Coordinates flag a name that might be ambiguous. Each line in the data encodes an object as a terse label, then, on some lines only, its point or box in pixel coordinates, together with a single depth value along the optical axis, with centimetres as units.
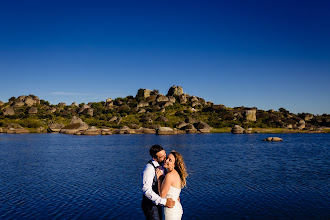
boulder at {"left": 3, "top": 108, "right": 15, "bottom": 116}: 14144
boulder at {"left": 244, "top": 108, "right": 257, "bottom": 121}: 14838
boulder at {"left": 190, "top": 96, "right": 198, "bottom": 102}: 18108
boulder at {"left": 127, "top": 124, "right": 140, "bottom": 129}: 11488
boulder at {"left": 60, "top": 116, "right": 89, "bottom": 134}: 10372
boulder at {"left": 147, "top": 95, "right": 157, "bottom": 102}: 18282
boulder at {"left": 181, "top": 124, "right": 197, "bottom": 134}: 11302
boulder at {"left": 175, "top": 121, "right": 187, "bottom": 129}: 11789
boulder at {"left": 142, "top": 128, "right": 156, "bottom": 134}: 11031
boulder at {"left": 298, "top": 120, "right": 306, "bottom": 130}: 13162
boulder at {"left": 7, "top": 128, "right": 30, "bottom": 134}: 10350
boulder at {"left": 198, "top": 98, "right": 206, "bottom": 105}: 18808
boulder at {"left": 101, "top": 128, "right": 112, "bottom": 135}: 10088
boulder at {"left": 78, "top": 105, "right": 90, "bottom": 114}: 15888
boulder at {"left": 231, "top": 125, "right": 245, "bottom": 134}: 10912
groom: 721
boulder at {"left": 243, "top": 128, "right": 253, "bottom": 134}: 11001
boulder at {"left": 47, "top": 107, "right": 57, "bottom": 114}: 15549
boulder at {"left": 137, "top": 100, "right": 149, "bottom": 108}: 17156
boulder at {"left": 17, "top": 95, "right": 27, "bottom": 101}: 17660
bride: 710
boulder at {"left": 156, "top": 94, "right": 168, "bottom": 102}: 17765
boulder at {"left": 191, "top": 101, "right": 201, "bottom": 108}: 17618
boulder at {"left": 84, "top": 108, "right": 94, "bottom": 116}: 15365
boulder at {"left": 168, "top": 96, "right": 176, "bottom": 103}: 17942
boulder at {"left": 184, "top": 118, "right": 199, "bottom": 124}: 13250
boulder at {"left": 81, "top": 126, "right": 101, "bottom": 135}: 9923
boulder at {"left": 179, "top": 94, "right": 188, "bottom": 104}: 18049
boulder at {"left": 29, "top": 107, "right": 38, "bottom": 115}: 14850
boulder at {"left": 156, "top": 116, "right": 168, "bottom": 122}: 13223
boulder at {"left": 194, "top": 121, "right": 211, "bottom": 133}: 11202
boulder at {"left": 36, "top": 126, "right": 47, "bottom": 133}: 11194
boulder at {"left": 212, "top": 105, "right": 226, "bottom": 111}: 16688
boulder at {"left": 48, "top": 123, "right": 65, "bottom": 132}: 11200
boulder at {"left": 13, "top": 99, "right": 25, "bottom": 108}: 16458
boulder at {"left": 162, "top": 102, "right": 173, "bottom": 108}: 16788
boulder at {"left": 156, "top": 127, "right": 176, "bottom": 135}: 10101
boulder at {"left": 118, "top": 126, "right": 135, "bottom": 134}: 10639
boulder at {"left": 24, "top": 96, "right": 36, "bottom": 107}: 16958
